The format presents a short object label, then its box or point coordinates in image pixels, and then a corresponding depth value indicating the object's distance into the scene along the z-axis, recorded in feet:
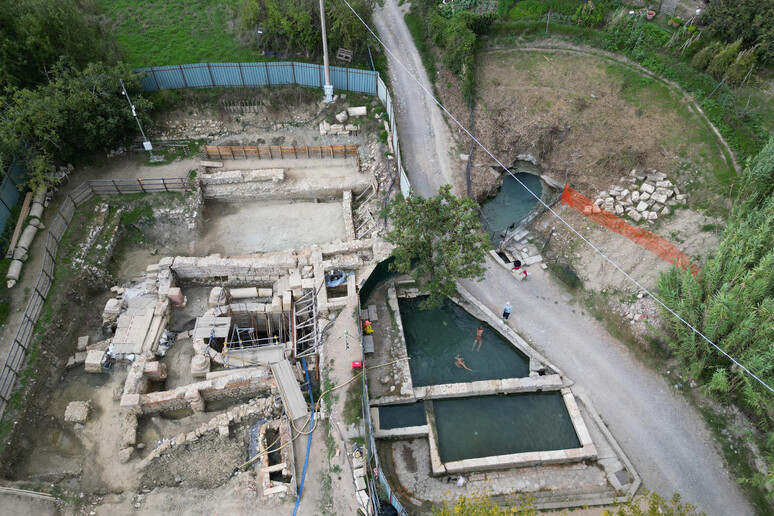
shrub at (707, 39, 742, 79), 83.30
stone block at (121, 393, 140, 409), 59.88
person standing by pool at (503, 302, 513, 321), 69.49
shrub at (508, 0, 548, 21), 102.94
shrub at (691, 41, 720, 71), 85.97
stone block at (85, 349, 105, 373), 64.90
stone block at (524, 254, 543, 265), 77.71
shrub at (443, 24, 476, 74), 94.32
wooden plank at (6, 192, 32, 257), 70.55
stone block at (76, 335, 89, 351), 67.51
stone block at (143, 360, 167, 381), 63.87
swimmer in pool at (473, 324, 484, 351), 71.41
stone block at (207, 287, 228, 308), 71.51
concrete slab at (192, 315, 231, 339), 67.68
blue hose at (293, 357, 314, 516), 51.90
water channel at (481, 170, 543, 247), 86.89
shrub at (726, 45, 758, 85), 82.94
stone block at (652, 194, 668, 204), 76.54
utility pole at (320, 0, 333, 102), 80.20
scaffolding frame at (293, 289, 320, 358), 66.08
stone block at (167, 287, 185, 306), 71.77
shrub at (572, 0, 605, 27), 98.37
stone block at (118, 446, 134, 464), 56.90
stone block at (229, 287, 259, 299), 73.67
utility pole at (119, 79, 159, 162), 80.07
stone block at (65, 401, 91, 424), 59.93
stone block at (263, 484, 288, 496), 52.24
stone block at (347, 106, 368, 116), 92.58
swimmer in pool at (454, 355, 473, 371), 68.90
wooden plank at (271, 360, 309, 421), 58.39
